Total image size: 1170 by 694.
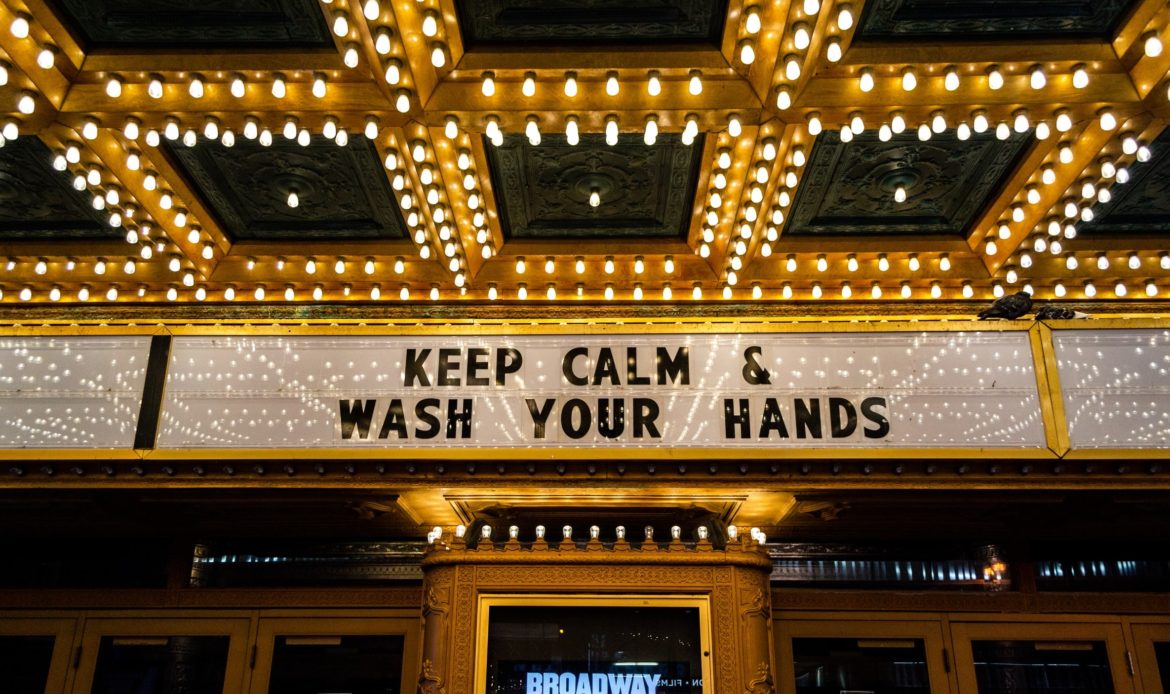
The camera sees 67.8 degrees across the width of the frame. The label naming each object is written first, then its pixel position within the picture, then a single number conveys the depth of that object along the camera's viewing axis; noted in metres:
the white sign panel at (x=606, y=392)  5.25
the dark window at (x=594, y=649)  5.08
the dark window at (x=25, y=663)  6.26
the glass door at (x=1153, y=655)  6.00
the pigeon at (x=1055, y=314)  5.46
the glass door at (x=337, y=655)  6.20
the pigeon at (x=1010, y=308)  5.40
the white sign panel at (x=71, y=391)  5.36
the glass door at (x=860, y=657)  6.04
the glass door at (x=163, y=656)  6.25
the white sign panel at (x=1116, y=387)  5.16
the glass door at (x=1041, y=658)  6.06
